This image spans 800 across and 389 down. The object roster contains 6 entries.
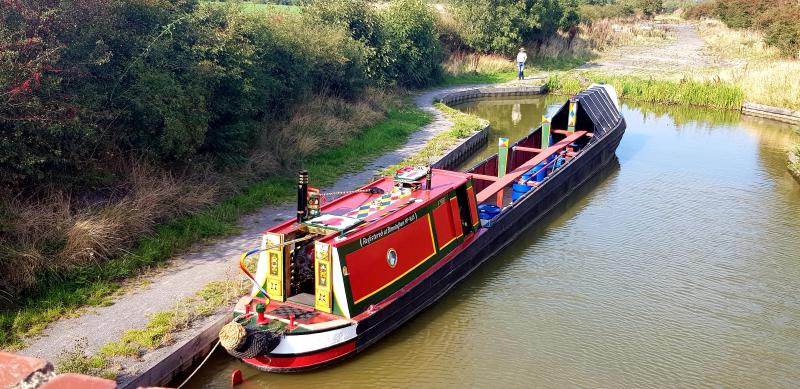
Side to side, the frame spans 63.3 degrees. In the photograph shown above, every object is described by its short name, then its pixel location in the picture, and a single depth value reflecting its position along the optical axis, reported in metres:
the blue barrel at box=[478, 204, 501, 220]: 10.75
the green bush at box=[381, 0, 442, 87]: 22.55
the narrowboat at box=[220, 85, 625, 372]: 6.79
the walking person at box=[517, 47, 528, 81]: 26.67
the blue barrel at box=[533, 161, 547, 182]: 13.00
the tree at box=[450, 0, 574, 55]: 28.86
